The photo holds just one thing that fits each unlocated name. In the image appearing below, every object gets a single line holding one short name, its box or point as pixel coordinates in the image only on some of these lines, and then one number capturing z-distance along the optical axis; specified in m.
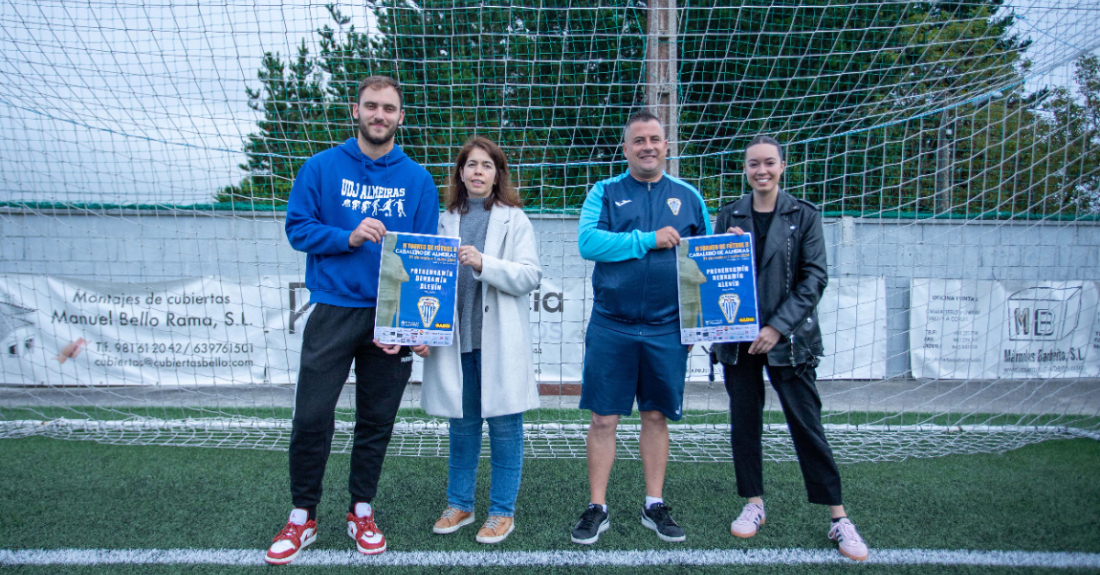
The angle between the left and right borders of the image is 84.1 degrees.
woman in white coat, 2.58
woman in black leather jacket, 2.61
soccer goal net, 4.00
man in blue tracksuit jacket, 2.66
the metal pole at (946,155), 4.38
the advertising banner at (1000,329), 6.84
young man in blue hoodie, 2.48
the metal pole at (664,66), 4.12
